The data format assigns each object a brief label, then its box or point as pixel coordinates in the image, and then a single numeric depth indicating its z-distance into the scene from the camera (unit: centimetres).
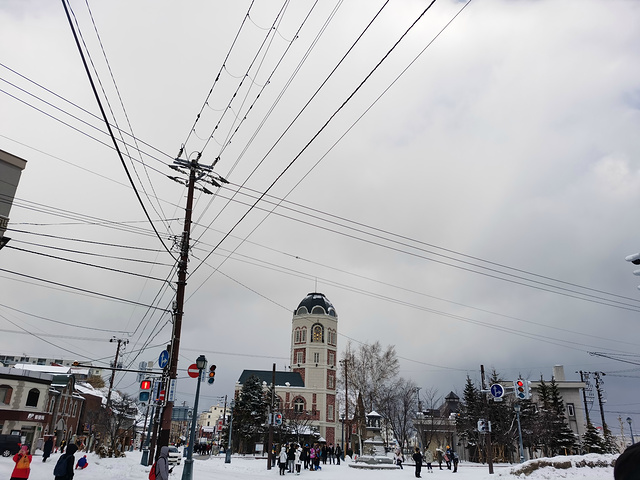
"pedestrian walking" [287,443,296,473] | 2808
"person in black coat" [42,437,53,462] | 2921
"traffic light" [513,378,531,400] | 2184
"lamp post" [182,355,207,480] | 1545
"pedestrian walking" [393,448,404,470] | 3467
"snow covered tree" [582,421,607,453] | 4306
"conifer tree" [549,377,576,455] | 4775
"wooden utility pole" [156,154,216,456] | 1492
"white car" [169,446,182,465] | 3142
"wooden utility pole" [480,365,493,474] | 2818
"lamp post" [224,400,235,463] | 3541
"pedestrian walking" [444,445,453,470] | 3492
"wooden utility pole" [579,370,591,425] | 4741
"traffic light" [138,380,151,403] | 1992
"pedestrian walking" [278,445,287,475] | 2674
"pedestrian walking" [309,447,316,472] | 3203
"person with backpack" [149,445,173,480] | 1173
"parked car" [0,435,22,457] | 3241
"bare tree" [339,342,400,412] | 5780
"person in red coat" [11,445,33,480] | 1184
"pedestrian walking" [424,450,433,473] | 3247
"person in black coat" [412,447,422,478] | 2587
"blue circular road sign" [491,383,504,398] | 2215
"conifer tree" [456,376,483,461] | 5040
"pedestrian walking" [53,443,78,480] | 1134
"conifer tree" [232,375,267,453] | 6231
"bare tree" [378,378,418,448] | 5271
